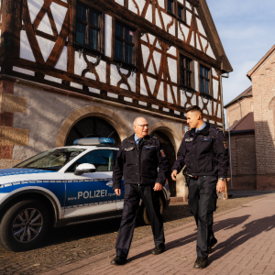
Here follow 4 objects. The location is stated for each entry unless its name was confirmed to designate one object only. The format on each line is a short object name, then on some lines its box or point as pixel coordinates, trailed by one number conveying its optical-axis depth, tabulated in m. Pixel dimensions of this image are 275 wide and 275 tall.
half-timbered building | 7.80
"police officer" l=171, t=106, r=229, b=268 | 3.91
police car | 4.40
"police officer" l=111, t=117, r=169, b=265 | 4.23
